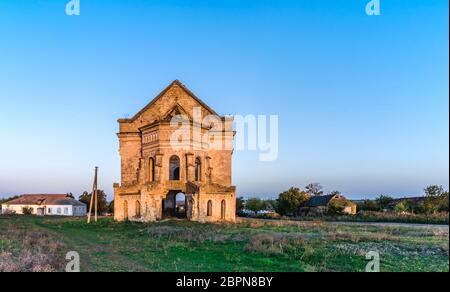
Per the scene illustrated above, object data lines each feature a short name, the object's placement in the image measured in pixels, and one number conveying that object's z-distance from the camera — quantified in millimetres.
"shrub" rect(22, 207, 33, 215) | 69388
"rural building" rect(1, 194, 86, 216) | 70188
